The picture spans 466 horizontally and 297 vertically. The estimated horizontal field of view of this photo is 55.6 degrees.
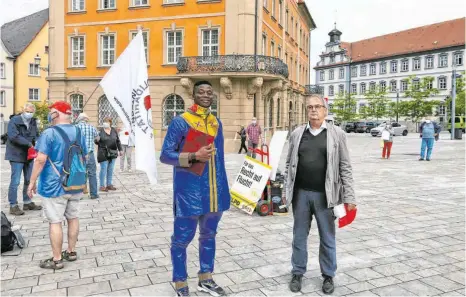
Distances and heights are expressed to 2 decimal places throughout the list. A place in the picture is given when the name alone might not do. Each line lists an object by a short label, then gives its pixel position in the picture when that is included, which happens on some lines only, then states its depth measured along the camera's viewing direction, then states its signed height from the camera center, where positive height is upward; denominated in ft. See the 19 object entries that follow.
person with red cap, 15.52 -1.78
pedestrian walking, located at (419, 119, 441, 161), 59.21 -0.86
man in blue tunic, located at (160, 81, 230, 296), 13.01 -1.41
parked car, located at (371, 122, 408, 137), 162.61 +0.15
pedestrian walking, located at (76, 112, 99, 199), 30.58 -3.42
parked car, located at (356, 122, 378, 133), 186.60 +1.33
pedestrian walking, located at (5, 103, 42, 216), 24.08 -1.02
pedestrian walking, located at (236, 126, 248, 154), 72.64 -1.54
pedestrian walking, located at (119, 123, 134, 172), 44.70 -1.93
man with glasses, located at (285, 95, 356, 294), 14.19 -1.74
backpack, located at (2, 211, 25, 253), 17.49 -4.50
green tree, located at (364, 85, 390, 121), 234.15 +13.59
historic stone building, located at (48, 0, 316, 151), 78.48 +14.63
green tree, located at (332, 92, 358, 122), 237.04 +11.15
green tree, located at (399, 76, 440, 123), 213.05 +13.27
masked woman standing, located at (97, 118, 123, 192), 33.71 -2.05
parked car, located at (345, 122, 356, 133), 191.31 +0.89
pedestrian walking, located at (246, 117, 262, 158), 56.49 -0.62
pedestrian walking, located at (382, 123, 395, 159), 62.28 -1.36
